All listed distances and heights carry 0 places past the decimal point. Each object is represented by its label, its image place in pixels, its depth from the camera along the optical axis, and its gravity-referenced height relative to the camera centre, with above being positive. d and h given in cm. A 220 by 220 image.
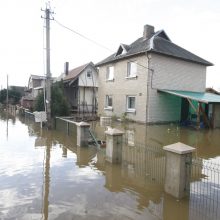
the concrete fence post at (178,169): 509 -158
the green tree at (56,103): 1695 -27
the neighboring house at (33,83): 4513 +350
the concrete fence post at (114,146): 762 -157
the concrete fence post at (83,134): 995 -152
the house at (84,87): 2862 +171
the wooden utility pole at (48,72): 1521 +191
